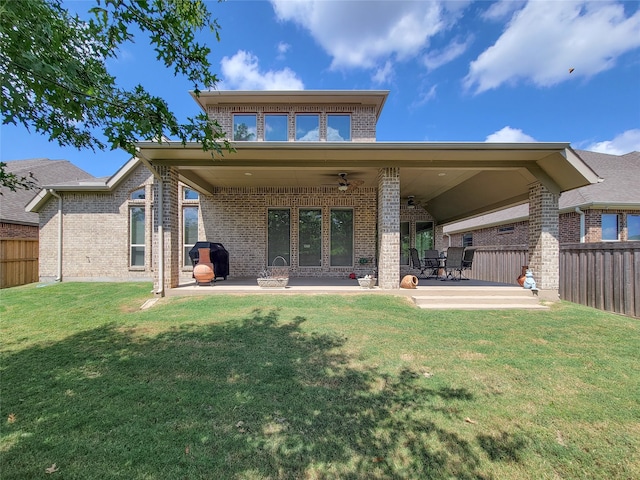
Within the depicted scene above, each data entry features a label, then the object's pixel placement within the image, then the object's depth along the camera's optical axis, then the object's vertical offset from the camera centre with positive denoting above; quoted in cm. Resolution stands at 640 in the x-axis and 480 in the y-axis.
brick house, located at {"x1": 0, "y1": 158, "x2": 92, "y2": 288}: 1076 +10
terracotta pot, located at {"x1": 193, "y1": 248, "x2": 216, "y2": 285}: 751 -78
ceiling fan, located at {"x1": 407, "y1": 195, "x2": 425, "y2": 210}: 1112 +168
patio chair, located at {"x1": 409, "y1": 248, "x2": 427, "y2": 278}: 995 -59
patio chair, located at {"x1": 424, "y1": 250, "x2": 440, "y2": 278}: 984 -58
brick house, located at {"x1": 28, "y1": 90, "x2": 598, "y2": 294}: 940 +146
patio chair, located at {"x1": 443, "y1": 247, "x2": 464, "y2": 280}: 887 -50
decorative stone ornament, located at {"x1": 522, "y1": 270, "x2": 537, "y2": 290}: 696 -99
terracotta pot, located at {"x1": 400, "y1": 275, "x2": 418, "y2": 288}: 719 -103
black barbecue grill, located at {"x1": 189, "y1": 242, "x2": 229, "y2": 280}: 860 -43
